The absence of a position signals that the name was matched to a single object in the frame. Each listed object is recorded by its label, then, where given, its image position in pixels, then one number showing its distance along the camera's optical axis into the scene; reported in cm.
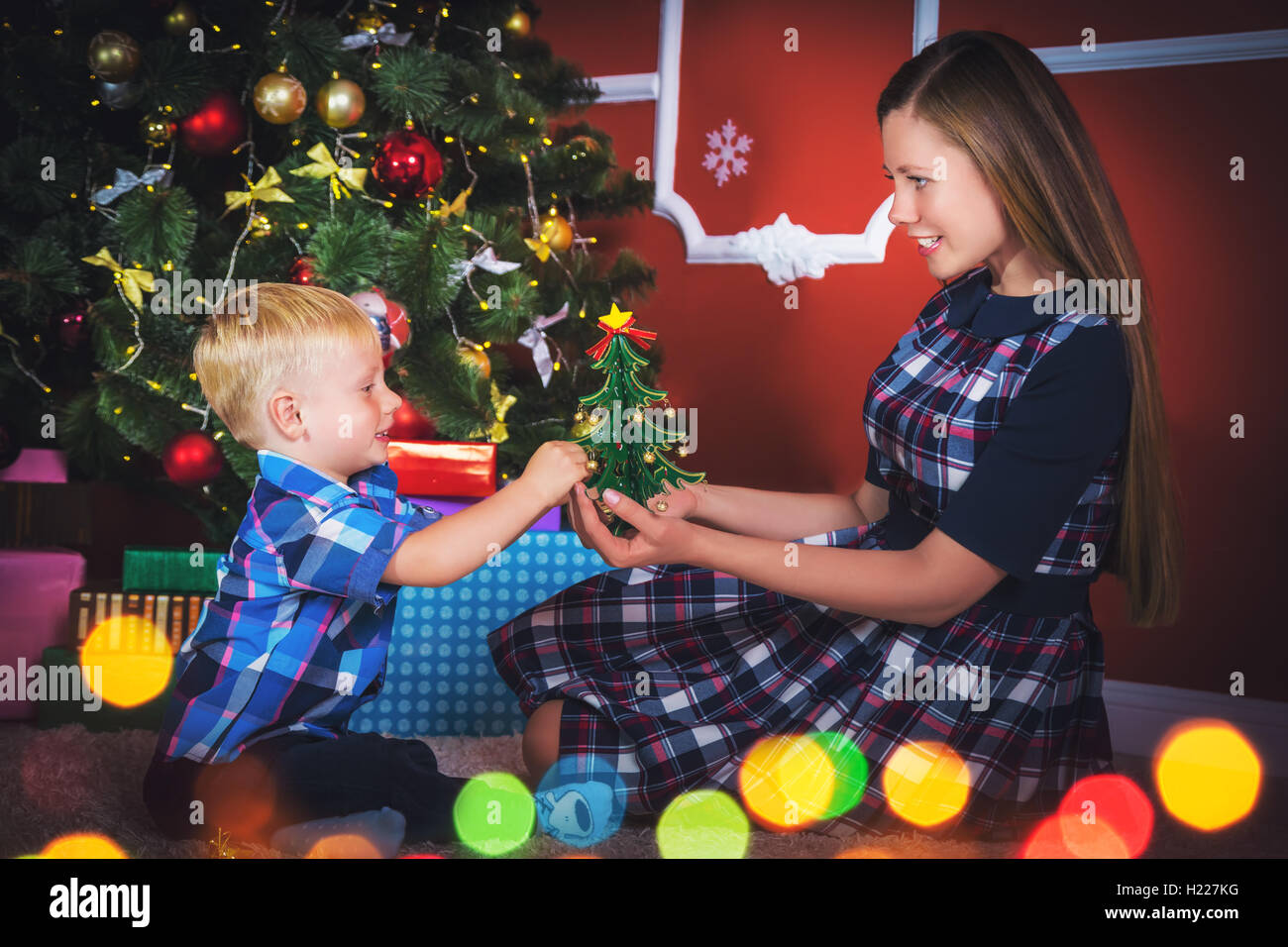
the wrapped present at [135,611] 172
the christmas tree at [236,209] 182
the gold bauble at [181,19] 187
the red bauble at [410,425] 191
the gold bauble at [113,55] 178
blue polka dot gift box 165
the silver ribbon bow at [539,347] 202
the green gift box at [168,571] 176
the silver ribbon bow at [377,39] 192
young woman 114
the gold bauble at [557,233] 210
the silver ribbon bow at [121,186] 186
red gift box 170
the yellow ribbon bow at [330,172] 184
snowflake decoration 251
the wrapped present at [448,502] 171
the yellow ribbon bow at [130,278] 183
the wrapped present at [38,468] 192
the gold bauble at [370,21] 201
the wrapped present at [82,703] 168
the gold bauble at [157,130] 187
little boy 114
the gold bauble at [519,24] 208
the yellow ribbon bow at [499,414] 193
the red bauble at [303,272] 179
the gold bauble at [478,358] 192
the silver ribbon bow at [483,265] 186
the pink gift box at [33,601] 175
